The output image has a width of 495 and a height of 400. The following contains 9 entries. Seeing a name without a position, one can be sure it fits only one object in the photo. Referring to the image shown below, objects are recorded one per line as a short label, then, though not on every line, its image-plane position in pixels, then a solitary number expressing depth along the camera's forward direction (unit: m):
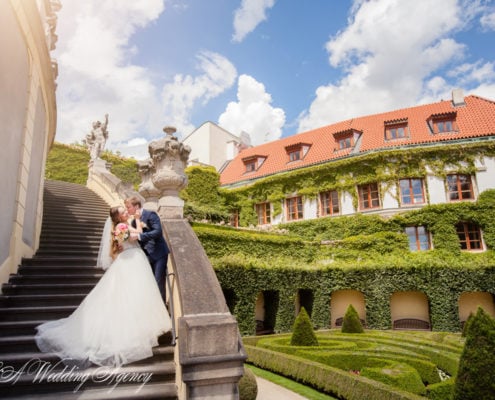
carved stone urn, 6.81
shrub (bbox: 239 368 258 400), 6.05
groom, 5.36
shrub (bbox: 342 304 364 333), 17.17
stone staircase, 4.22
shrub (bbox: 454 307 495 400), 5.79
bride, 4.49
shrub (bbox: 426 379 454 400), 8.33
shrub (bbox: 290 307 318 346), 13.17
